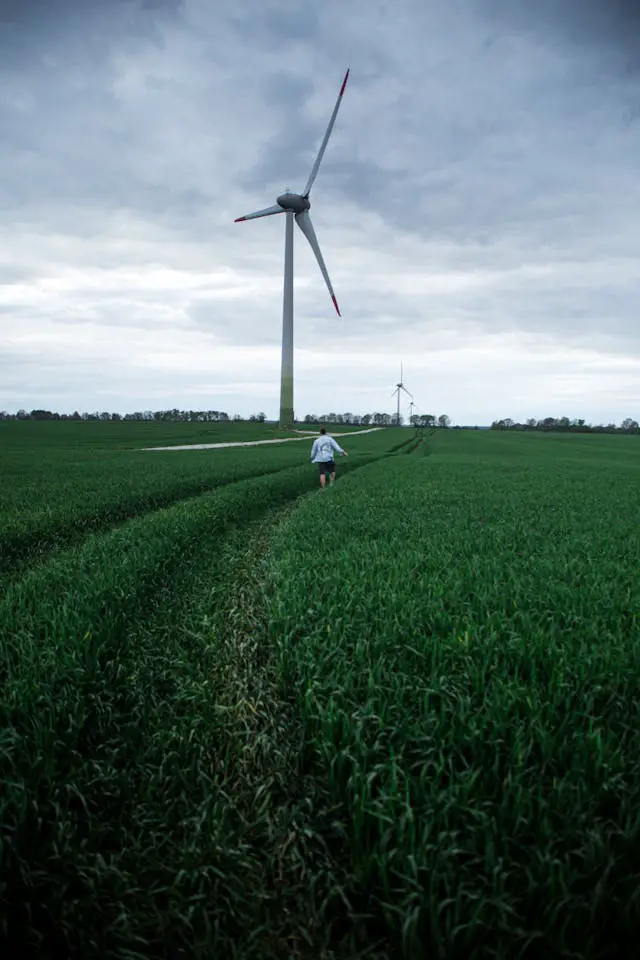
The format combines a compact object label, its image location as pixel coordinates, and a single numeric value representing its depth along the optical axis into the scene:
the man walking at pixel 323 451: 21.50
